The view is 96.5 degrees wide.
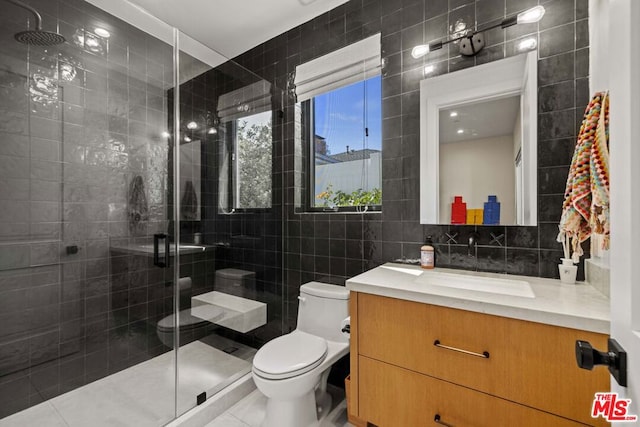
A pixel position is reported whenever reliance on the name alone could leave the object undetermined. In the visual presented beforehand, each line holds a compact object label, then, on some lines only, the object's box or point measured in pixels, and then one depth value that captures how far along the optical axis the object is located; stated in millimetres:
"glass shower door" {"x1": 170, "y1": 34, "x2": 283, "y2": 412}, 1936
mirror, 1403
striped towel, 845
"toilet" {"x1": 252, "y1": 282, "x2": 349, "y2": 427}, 1391
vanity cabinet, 907
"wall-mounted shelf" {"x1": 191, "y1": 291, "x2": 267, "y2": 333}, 2029
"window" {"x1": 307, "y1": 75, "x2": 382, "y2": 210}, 1927
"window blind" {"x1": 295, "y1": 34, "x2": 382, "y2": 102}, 1905
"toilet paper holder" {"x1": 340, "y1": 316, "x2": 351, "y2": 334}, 1499
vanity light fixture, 1369
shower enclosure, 1582
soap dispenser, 1622
